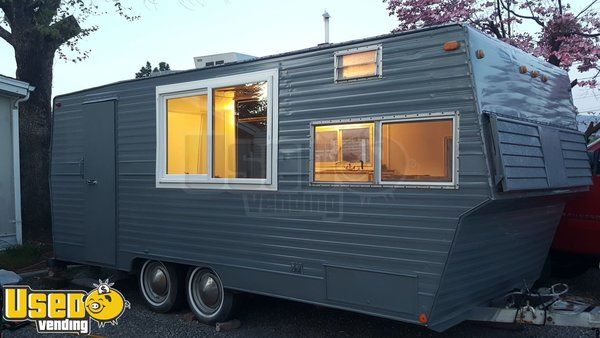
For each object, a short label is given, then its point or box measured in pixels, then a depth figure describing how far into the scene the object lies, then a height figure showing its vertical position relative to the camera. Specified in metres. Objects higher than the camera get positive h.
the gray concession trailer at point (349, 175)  4.04 -0.09
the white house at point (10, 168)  9.77 -0.04
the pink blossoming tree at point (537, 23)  9.24 +2.50
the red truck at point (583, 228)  6.33 -0.74
